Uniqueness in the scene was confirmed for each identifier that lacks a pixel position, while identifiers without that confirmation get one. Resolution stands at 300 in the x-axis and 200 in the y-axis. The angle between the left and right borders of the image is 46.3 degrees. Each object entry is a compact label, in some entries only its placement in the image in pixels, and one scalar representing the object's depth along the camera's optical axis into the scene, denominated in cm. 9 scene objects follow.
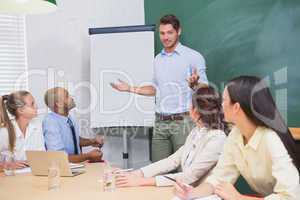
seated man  256
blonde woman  247
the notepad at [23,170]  223
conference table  156
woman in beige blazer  180
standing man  320
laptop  199
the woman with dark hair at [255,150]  138
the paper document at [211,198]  145
